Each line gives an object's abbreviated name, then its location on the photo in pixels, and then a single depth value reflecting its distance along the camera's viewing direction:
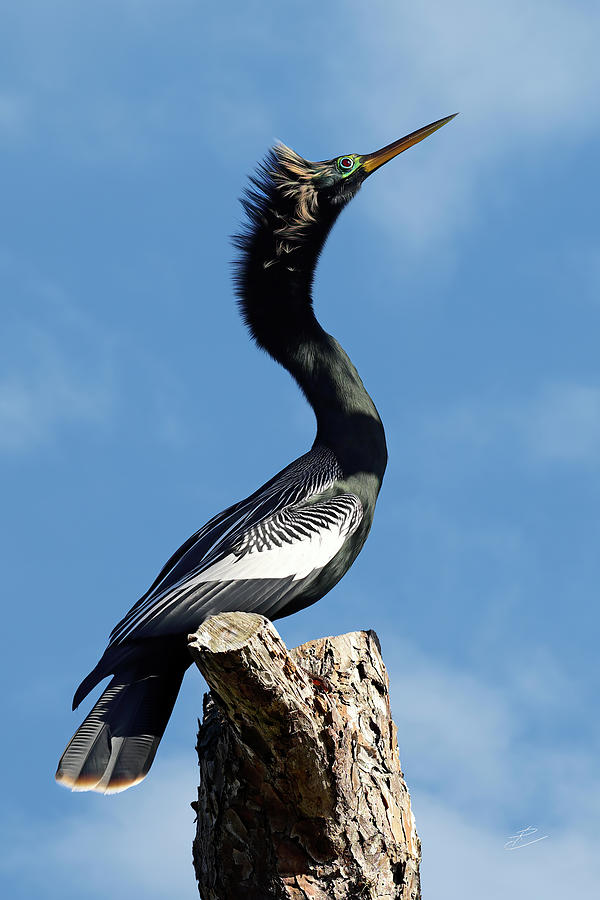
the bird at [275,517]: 8.54
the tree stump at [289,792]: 6.98
